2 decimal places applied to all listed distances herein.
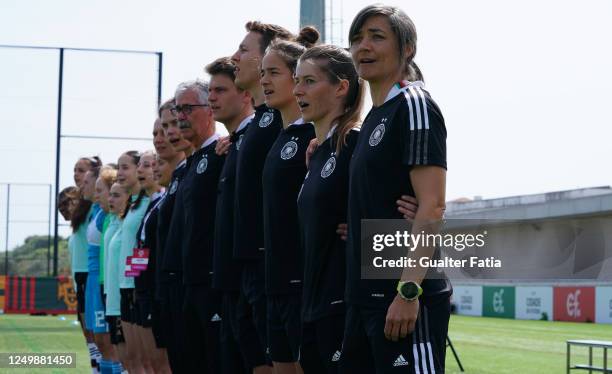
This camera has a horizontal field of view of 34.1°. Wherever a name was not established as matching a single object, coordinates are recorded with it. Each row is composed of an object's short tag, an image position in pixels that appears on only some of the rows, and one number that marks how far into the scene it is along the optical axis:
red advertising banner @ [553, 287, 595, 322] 27.42
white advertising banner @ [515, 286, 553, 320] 29.70
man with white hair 5.56
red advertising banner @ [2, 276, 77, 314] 27.09
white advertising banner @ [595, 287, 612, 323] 26.38
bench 9.45
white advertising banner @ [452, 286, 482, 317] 33.91
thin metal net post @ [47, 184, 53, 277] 25.65
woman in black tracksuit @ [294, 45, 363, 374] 3.88
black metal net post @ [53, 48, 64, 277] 22.09
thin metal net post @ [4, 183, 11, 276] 27.01
